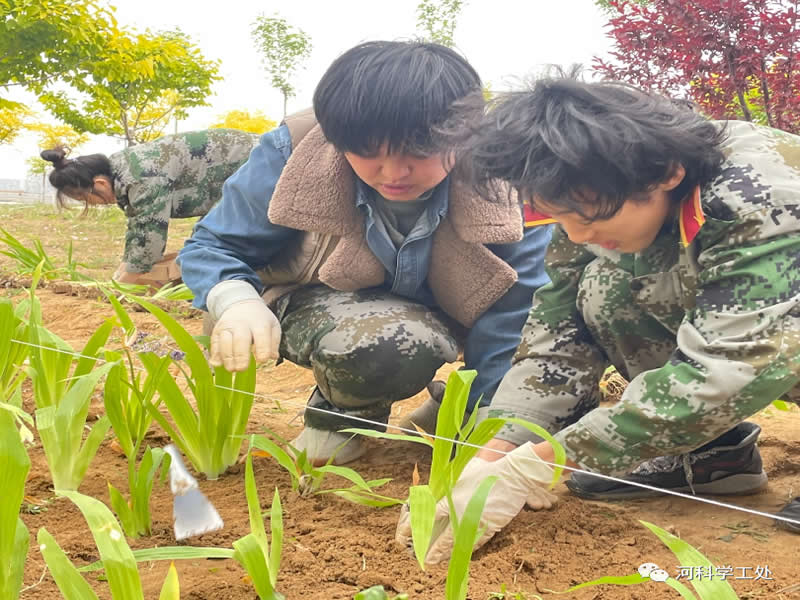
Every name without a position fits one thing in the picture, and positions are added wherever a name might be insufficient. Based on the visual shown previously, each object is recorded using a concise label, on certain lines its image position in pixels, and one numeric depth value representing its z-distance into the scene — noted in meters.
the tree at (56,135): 18.88
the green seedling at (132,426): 1.33
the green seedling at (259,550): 1.00
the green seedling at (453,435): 1.27
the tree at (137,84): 9.00
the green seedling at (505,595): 1.12
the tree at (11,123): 17.43
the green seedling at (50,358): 1.58
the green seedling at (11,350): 1.54
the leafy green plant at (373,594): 0.92
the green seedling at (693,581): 0.87
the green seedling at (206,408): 1.56
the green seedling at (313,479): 1.39
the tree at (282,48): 13.70
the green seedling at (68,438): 1.40
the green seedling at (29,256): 2.73
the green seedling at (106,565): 0.88
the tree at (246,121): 14.95
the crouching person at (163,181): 3.66
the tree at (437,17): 11.72
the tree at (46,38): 7.55
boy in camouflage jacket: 1.21
